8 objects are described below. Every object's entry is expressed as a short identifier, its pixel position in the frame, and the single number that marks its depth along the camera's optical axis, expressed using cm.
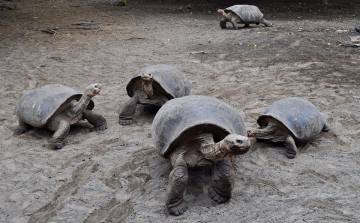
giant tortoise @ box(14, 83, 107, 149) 370
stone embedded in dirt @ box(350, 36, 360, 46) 713
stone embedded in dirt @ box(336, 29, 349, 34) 808
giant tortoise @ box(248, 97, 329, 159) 331
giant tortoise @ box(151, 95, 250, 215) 257
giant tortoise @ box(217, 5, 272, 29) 891
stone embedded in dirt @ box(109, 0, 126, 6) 1288
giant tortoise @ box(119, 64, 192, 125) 417
